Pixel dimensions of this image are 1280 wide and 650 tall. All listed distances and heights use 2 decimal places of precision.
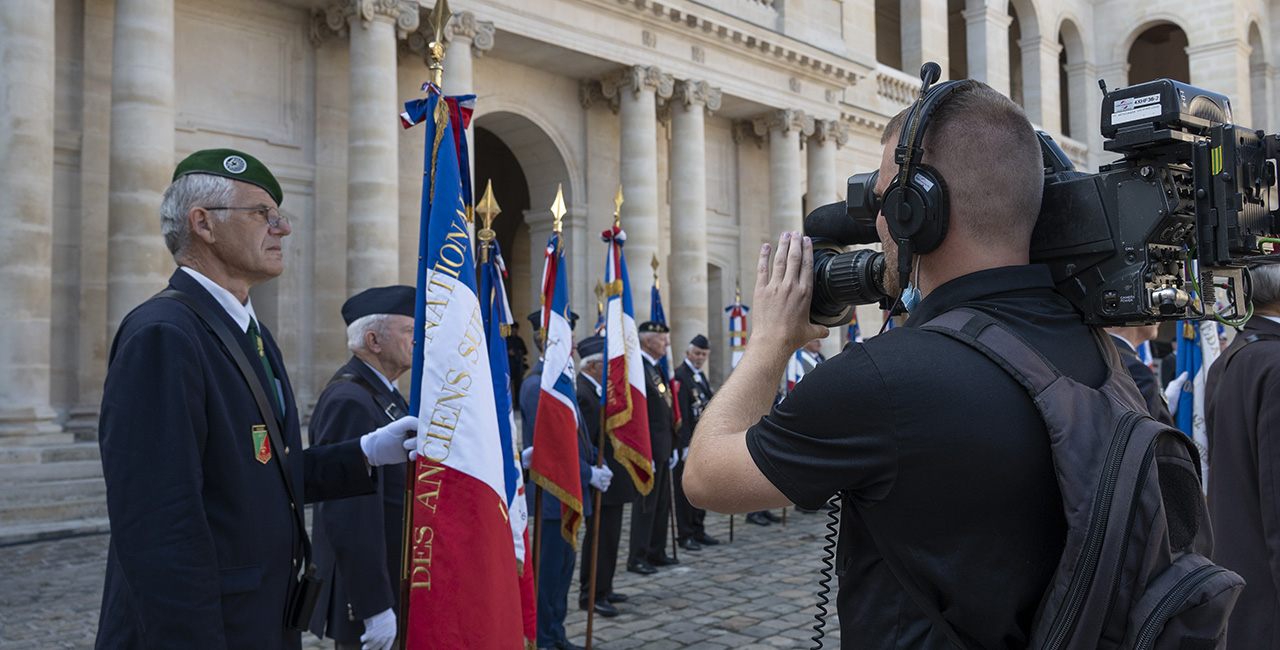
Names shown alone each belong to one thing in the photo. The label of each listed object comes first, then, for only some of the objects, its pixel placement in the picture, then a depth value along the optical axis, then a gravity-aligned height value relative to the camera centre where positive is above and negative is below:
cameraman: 1.35 -0.10
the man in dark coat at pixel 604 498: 6.49 -0.95
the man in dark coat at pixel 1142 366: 3.34 +0.01
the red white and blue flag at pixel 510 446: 4.13 -0.35
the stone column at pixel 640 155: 15.36 +3.71
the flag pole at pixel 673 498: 8.02 -1.22
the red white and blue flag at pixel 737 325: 14.04 +0.76
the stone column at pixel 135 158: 9.77 +2.37
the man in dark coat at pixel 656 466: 7.62 -0.88
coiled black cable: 1.59 -0.36
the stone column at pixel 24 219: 8.95 +1.58
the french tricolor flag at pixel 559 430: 5.64 -0.36
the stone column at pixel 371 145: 11.69 +2.97
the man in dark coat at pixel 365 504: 3.61 -0.53
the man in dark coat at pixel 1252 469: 2.88 -0.34
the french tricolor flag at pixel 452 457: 2.97 -0.28
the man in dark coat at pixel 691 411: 8.96 -0.43
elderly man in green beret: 2.16 -0.19
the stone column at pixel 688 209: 16.11 +2.93
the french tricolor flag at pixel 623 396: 6.91 -0.18
